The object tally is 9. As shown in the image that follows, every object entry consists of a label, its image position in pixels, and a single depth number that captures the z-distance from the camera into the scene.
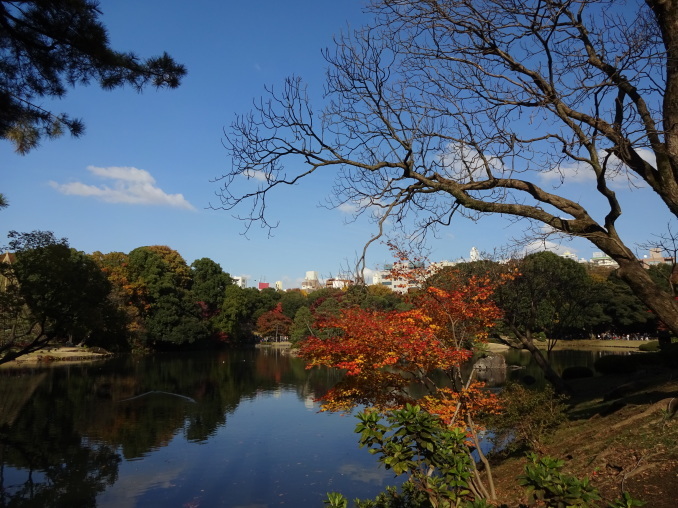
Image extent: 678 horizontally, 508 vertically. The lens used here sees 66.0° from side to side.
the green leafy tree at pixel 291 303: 54.97
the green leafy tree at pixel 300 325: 37.56
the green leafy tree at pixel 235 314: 49.53
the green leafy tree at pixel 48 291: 15.82
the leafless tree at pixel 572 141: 4.64
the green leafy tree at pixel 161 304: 41.50
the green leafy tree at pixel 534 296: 14.34
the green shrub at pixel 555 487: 2.45
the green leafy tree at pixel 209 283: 50.03
